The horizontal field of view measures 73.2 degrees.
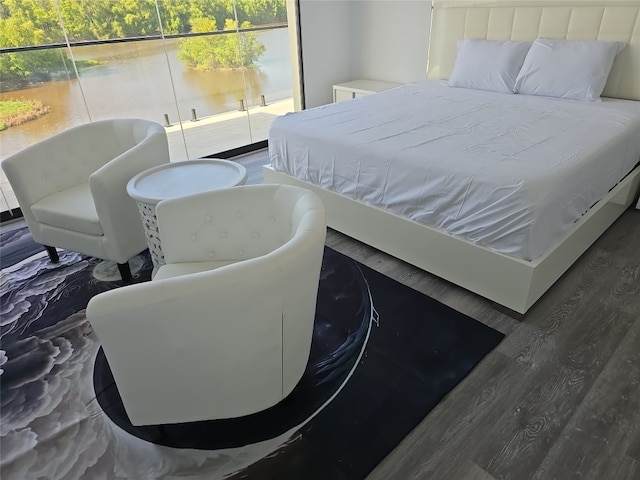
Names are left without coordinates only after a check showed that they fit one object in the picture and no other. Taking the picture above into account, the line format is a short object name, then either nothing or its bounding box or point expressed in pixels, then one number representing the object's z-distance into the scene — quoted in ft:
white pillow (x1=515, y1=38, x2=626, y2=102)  9.59
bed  6.26
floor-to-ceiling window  10.98
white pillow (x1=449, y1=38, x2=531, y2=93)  10.75
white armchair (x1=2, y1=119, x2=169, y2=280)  7.11
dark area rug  4.71
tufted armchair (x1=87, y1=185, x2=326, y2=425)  3.75
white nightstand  14.29
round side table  6.75
